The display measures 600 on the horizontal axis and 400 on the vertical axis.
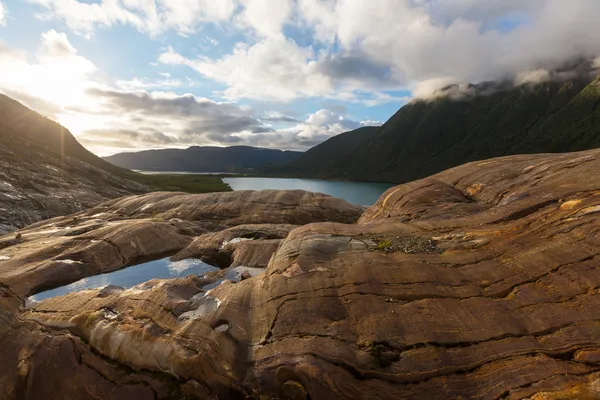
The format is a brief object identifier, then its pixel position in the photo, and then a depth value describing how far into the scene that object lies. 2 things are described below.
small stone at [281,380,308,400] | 11.01
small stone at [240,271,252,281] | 19.58
